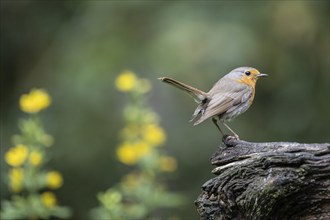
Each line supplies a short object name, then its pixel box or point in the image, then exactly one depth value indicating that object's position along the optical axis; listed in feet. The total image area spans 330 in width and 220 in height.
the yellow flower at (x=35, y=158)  32.55
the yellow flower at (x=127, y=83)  34.96
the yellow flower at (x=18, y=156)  32.89
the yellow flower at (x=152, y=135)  34.86
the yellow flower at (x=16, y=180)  32.71
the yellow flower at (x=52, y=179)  33.10
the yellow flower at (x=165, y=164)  34.73
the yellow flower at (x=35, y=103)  34.17
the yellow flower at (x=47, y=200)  33.24
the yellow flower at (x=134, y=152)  34.71
